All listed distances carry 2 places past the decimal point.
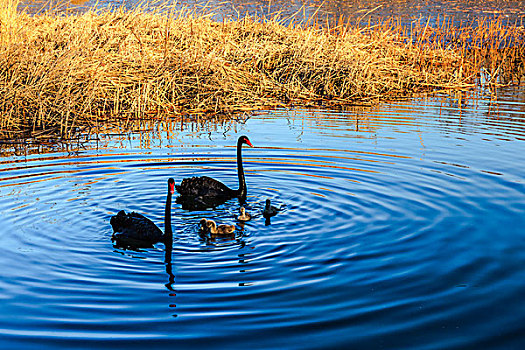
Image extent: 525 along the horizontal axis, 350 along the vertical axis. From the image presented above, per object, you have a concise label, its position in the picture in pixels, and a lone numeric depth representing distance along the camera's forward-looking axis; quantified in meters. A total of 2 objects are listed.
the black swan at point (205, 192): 9.30
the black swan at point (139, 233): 7.43
